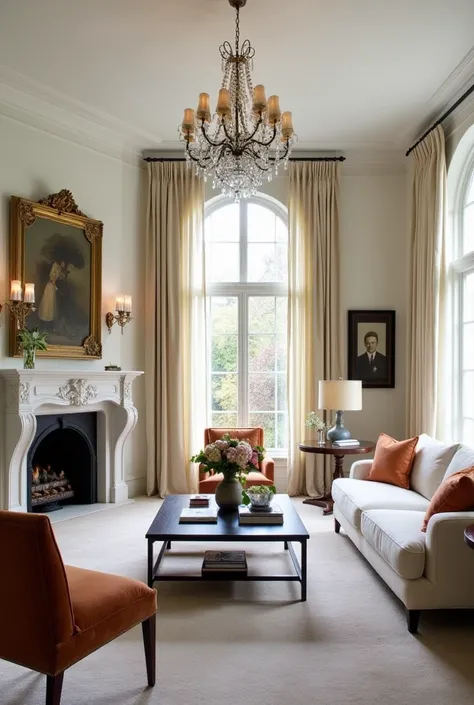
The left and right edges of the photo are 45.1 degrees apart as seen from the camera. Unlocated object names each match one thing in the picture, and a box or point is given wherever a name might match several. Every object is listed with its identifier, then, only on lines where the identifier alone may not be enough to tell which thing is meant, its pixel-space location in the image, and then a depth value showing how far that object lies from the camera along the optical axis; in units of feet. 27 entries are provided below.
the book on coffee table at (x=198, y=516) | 12.62
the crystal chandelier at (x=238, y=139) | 12.54
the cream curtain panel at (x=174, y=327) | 21.21
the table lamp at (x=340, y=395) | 18.22
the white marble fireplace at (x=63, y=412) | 16.40
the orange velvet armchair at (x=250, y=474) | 17.20
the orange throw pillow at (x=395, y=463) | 15.37
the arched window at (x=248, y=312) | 22.30
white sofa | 10.11
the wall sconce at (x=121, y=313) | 20.08
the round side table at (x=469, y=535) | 8.20
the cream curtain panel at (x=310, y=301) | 21.30
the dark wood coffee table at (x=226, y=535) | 11.60
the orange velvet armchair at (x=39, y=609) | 6.85
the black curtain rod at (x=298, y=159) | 21.54
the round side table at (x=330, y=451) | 18.04
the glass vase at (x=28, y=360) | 16.76
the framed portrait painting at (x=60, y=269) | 17.25
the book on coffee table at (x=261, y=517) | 12.50
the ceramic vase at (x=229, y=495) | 13.33
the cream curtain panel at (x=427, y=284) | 17.88
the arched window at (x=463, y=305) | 17.31
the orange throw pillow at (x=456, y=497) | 10.64
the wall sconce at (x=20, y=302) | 16.51
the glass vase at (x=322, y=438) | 19.11
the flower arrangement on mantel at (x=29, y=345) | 16.75
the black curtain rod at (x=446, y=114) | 16.29
